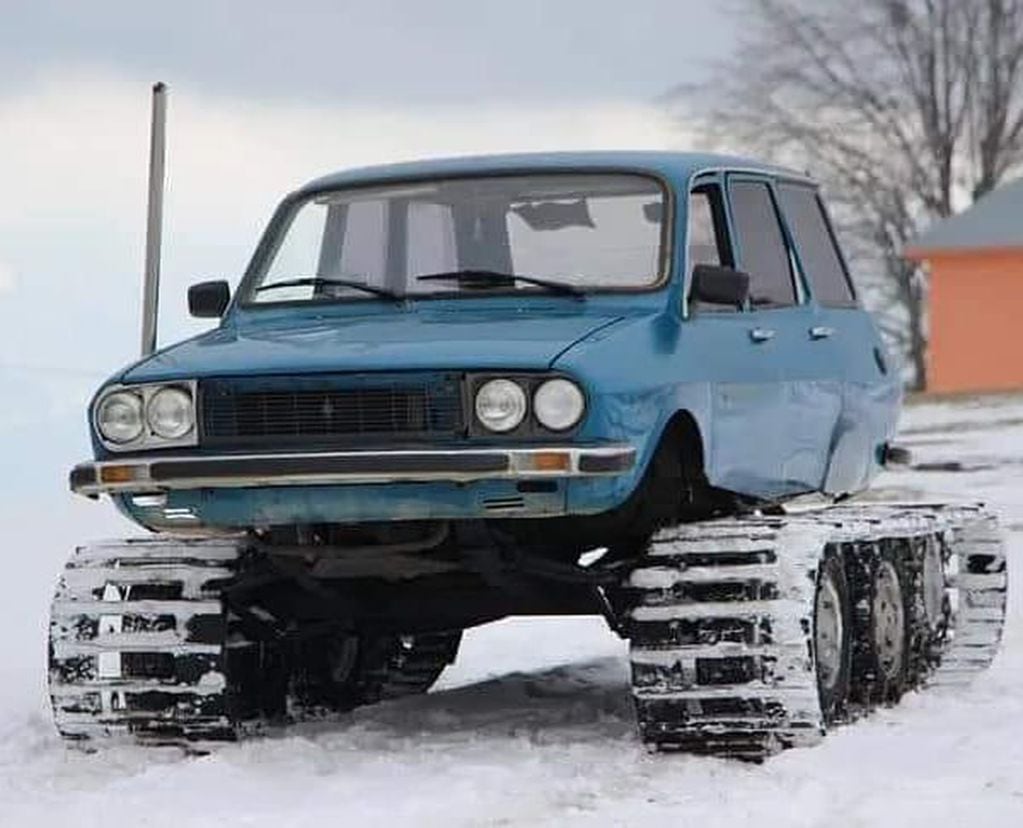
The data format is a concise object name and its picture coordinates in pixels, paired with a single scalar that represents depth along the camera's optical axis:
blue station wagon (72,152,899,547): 9.32
